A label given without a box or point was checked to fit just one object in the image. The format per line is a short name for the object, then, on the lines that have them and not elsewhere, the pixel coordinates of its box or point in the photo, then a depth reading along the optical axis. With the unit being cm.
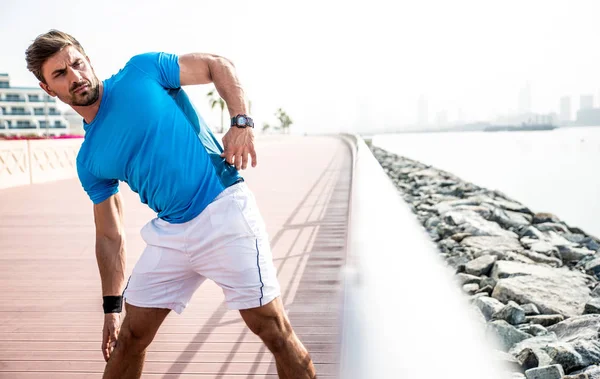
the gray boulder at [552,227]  1251
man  209
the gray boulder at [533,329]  540
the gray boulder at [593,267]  845
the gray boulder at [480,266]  756
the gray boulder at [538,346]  446
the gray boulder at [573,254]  963
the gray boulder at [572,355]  448
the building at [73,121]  13323
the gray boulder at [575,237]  1159
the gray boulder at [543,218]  1381
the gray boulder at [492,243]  906
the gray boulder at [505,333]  499
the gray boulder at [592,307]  598
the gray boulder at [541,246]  939
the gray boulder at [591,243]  1123
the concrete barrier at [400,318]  107
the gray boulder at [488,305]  582
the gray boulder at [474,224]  1030
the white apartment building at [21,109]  9644
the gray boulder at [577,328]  501
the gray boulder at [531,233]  1074
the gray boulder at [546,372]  409
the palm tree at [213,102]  10006
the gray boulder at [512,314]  559
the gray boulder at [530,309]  602
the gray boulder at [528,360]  442
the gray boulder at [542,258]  876
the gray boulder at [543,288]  625
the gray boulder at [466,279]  712
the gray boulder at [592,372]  421
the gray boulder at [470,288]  687
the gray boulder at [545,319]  575
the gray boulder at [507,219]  1245
